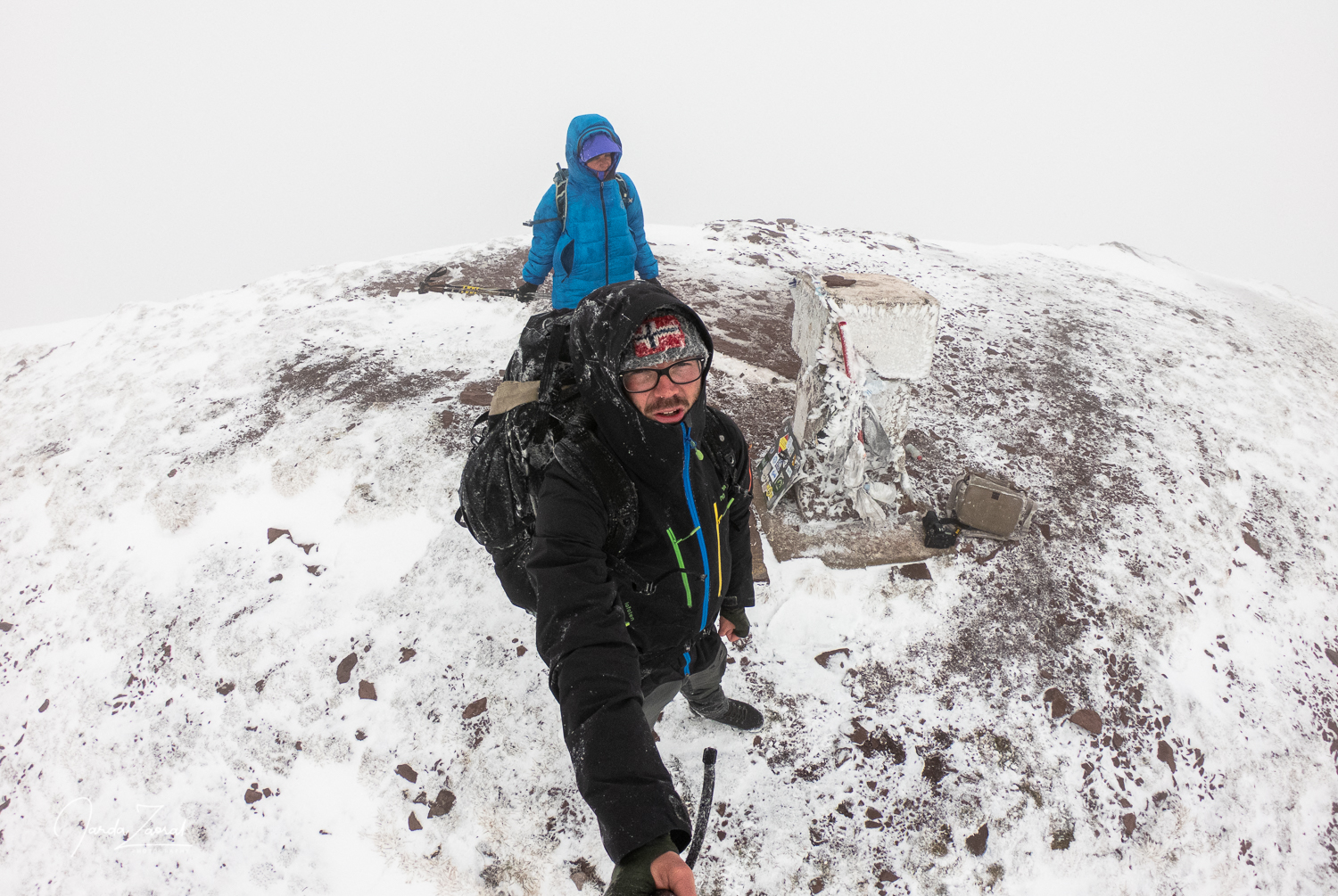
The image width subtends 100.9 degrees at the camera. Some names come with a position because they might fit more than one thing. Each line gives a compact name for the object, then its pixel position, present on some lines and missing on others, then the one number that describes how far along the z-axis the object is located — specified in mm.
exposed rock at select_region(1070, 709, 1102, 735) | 4066
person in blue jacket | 4930
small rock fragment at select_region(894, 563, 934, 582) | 4875
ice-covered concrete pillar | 4953
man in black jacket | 1745
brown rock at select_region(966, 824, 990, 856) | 3500
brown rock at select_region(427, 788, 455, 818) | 3666
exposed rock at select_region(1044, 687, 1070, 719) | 4125
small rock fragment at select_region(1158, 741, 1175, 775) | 4004
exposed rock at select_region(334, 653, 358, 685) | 4311
